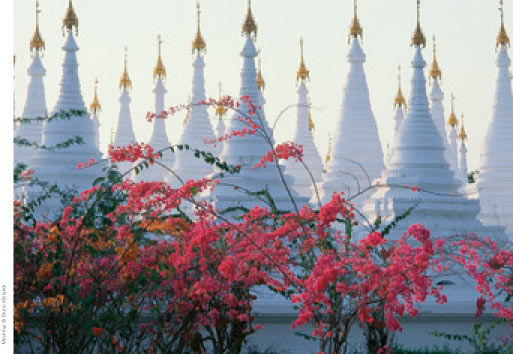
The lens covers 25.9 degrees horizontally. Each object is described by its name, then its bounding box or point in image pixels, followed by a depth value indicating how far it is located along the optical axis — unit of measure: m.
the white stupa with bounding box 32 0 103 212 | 28.33
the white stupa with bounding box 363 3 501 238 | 26.83
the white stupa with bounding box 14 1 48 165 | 37.44
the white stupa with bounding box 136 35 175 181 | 39.22
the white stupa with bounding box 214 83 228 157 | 38.13
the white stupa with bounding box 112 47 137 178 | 44.00
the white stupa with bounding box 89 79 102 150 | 50.74
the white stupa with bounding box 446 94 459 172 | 53.66
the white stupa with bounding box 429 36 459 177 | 44.59
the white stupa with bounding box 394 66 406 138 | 48.16
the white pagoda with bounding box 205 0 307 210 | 27.22
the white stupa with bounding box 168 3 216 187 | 36.09
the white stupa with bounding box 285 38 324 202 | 37.28
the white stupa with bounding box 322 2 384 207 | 32.97
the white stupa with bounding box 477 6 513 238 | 34.03
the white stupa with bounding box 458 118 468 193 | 56.00
